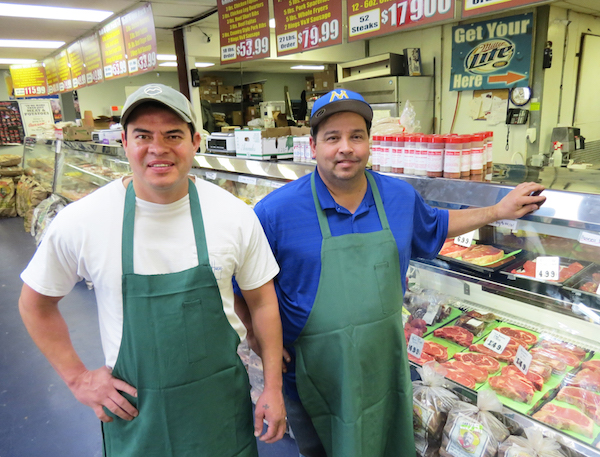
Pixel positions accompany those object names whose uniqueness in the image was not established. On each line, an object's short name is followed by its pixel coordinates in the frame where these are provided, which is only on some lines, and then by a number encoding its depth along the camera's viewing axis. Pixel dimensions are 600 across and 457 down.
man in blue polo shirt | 1.70
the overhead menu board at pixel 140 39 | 5.84
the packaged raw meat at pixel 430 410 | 2.09
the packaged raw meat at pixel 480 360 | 2.28
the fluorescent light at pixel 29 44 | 8.34
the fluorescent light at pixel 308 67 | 12.35
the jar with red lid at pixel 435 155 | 2.03
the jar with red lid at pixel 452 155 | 1.97
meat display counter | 1.78
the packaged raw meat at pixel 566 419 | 1.82
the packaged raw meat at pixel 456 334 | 2.53
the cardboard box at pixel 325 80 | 8.96
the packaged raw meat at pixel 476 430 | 1.91
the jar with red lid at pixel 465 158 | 1.98
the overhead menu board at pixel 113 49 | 6.59
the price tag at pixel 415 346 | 2.44
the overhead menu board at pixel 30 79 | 10.55
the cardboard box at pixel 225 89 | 12.51
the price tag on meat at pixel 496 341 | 2.38
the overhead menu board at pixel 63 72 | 8.95
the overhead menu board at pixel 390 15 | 2.97
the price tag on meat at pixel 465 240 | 2.48
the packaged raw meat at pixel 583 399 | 1.89
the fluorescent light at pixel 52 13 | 5.98
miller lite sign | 5.48
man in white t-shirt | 1.43
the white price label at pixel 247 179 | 3.37
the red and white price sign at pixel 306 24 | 3.81
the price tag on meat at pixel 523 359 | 2.11
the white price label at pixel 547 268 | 2.06
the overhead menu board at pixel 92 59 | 7.45
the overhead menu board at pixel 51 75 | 9.84
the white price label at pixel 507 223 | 1.77
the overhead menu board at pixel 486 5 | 2.48
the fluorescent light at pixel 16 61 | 10.74
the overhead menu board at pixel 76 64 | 8.18
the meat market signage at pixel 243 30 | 4.62
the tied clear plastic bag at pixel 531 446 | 1.77
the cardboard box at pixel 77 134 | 7.05
